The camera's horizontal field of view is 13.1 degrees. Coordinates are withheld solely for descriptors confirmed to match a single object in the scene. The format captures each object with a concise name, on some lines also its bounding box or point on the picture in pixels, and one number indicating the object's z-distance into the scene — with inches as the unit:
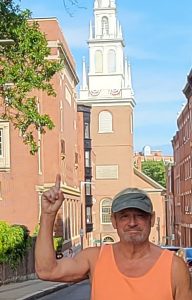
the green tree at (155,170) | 6210.6
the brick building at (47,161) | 2026.3
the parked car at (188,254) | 968.7
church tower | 4394.7
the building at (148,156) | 7411.4
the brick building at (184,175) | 2736.2
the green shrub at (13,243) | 1258.6
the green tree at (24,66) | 989.8
